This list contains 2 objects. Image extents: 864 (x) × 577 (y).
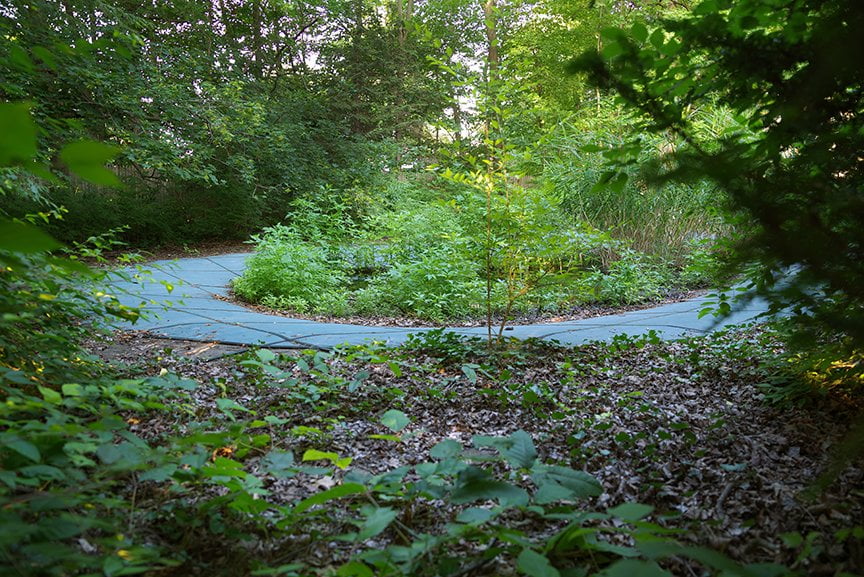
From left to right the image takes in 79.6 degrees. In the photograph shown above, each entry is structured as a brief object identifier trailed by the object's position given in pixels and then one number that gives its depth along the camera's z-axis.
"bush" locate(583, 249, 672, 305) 5.23
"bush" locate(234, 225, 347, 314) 5.17
